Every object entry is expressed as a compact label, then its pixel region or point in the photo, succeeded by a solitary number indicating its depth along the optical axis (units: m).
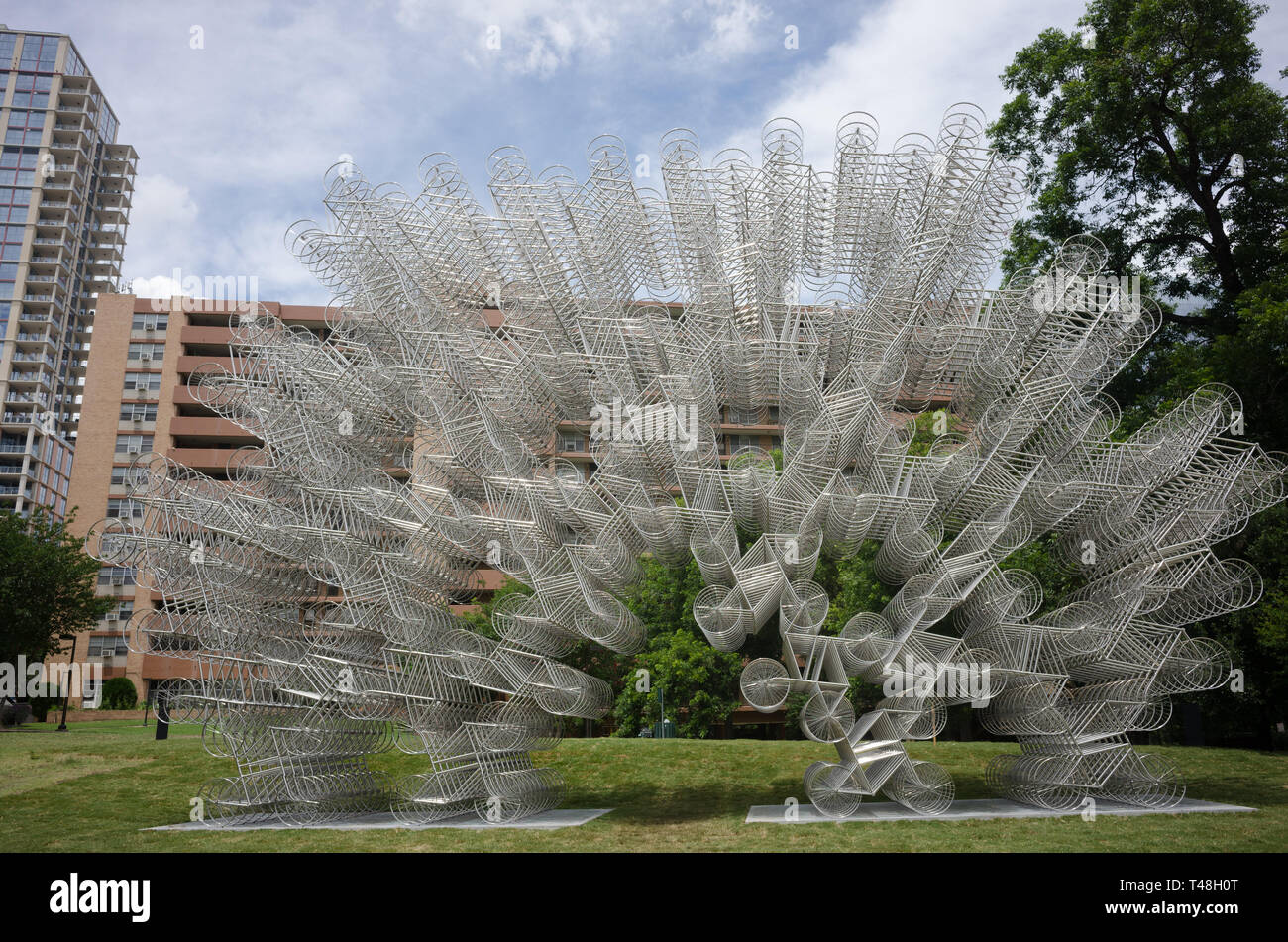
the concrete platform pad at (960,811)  12.25
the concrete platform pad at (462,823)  12.54
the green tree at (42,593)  30.67
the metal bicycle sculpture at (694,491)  12.74
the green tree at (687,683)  26.48
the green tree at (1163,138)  20.78
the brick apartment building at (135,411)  56.59
